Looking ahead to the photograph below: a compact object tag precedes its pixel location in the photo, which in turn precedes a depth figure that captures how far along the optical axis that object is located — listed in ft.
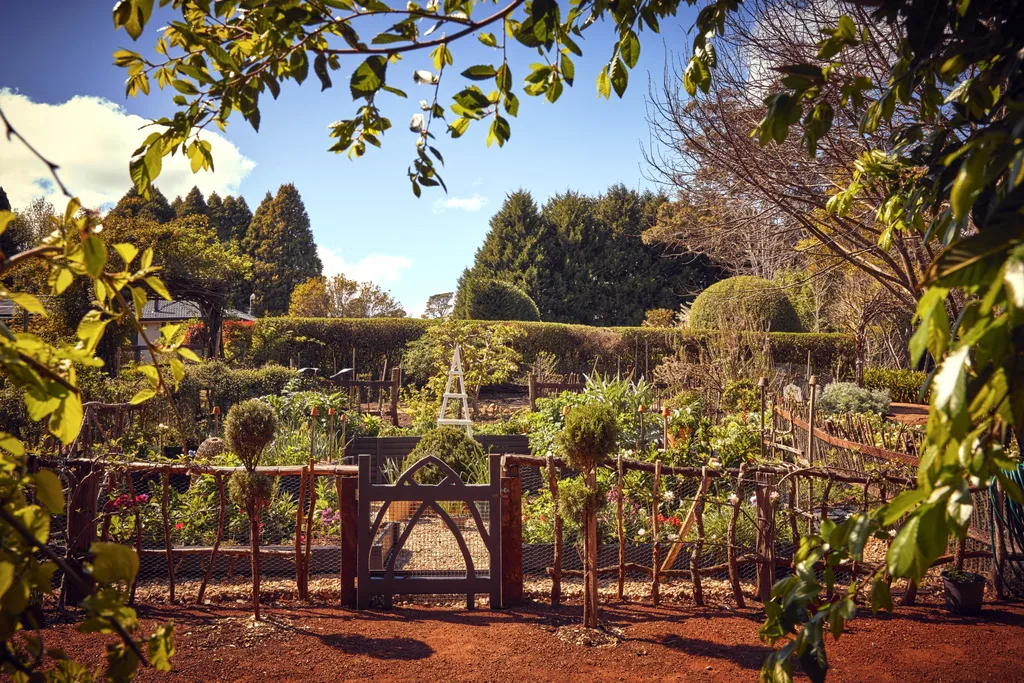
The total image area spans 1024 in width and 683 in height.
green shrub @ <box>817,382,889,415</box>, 31.76
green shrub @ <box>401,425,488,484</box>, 21.40
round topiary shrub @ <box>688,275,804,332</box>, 47.47
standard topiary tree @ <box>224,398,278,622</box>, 13.28
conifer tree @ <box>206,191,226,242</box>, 112.37
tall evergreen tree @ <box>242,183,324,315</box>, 102.83
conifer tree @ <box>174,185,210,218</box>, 108.47
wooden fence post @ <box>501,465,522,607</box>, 14.35
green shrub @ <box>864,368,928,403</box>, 38.04
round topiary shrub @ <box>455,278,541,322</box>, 61.07
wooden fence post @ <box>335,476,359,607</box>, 14.38
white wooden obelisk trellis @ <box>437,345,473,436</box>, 25.95
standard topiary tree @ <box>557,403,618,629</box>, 12.61
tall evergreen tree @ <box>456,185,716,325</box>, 88.28
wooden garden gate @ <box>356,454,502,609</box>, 14.11
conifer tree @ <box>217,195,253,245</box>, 113.50
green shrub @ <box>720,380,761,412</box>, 32.83
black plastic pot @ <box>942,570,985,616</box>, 13.35
